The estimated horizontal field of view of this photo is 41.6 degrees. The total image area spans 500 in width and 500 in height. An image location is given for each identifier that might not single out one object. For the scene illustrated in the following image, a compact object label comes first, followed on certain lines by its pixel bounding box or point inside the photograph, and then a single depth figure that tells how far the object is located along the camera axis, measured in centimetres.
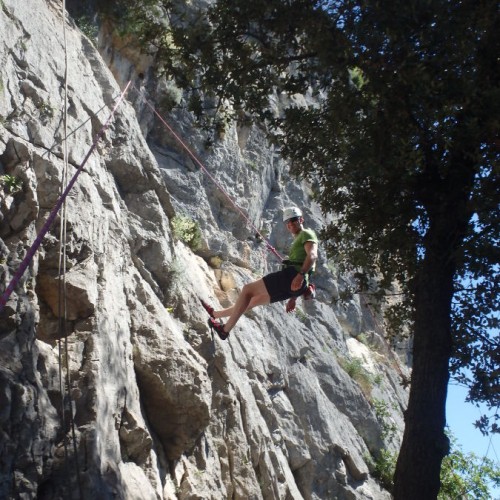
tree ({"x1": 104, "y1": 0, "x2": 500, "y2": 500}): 583
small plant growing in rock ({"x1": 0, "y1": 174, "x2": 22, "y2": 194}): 659
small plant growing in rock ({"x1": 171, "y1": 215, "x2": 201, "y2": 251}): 1206
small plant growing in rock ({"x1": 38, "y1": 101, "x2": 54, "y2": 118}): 793
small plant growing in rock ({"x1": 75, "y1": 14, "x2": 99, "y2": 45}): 1173
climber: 850
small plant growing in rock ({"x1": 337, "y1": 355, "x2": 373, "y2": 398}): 1545
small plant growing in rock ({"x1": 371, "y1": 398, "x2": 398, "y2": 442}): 1464
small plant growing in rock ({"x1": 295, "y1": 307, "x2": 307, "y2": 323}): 1477
